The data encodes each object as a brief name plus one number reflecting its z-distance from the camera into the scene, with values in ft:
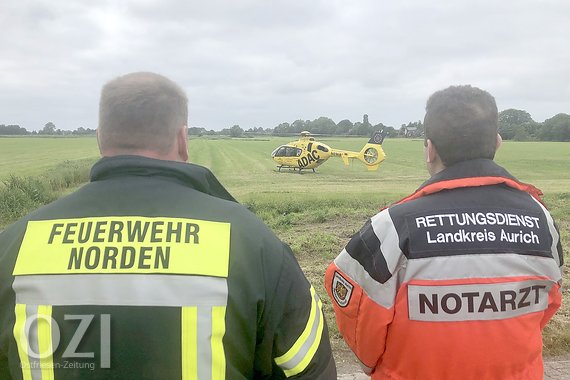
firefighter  4.73
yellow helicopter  100.12
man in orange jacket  7.00
